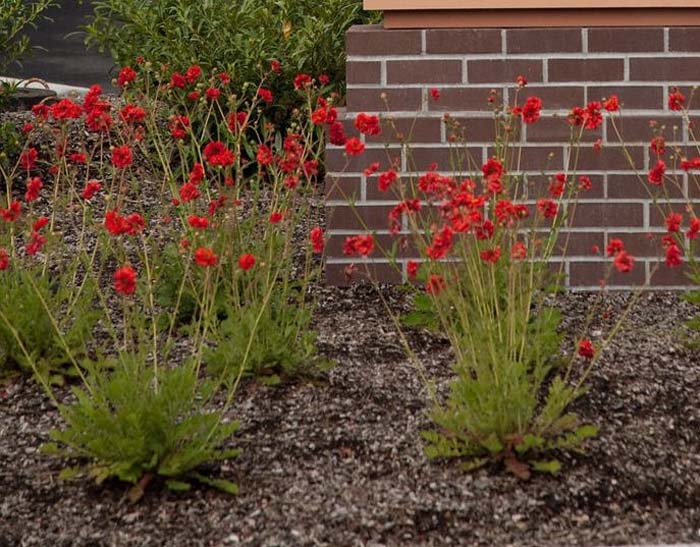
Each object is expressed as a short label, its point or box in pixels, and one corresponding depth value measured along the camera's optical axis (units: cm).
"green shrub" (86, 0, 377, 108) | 1307
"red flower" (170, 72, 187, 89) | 890
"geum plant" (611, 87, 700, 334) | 999
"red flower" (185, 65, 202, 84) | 892
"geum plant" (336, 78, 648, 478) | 681
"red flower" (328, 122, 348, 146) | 815
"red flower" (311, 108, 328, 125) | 781
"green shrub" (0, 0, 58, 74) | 1371
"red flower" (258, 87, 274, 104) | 887
